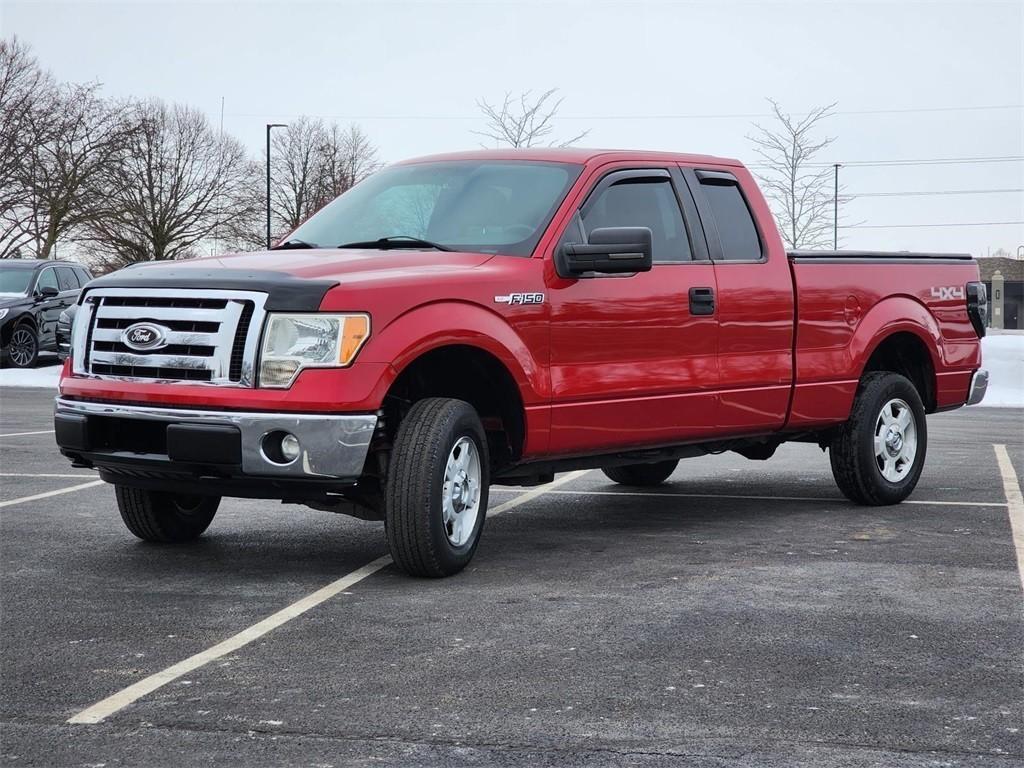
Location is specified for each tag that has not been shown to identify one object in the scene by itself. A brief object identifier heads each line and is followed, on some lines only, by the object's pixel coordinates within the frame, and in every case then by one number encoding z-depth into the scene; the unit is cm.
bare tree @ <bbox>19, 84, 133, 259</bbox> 4669
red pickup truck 623
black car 2425
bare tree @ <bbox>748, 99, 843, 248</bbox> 4328
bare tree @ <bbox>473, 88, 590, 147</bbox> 4303
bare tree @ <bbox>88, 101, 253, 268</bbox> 5272
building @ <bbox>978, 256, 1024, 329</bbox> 9056
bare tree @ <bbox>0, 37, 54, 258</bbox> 4597
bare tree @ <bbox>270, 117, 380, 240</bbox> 6738
